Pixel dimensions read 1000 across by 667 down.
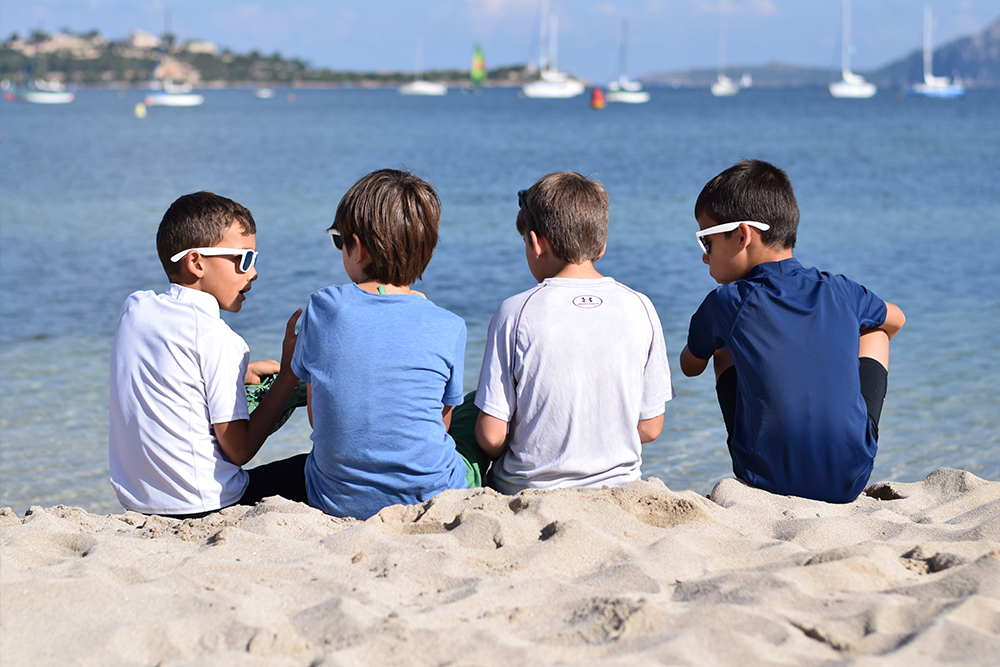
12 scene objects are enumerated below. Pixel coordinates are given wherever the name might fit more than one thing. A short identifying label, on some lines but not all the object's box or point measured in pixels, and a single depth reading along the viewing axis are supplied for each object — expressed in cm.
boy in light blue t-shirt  277
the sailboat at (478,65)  8294
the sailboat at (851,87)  8962
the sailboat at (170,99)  7906
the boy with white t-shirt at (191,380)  284
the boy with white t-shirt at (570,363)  292
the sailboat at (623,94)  9700
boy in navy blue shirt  296
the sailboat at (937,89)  9112
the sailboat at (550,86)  9612
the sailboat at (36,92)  8825
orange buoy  7406
